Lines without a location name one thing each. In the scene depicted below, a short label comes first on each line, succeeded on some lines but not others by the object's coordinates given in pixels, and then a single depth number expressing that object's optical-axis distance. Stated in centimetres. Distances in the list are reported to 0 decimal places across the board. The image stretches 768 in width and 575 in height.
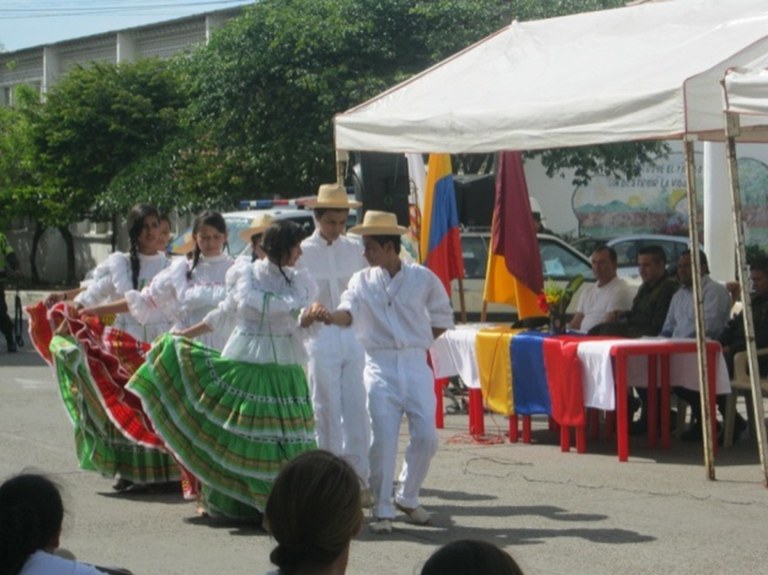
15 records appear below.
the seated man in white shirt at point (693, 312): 1229
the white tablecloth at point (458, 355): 1280
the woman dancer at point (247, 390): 878
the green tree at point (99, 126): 3462
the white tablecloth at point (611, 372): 1116
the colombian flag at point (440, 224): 1422
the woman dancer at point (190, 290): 970
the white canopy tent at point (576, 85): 1002
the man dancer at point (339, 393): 918
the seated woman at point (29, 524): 398
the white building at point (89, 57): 4312
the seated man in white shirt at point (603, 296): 1318
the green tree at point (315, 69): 2605
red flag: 1395
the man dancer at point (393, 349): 885
